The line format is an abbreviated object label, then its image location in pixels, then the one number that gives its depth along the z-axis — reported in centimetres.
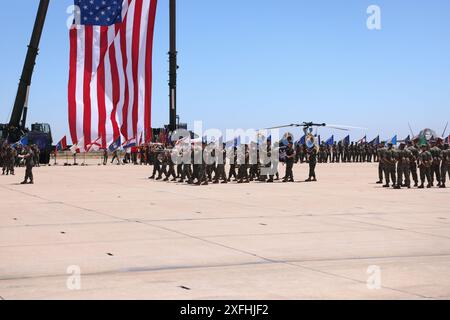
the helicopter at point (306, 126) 6097
